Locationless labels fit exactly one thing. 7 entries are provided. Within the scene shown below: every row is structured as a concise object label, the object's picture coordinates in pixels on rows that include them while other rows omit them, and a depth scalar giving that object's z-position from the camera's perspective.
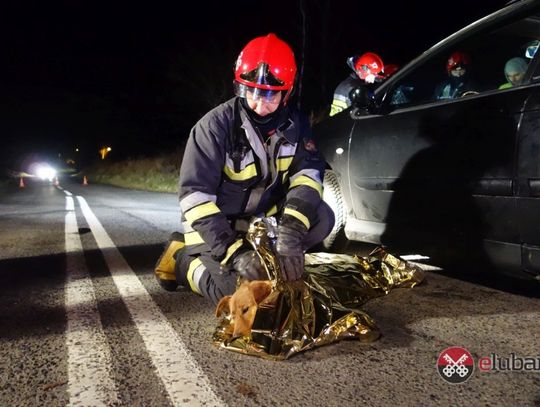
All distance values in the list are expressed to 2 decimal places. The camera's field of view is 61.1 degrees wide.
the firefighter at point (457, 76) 3.83
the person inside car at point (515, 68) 3.08
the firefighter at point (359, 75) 5.38
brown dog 1.97
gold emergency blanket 1.94
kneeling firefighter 2.29
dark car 2.27
